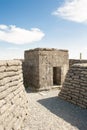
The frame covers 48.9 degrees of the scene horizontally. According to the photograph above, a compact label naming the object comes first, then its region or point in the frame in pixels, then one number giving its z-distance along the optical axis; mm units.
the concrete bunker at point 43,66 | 5198
